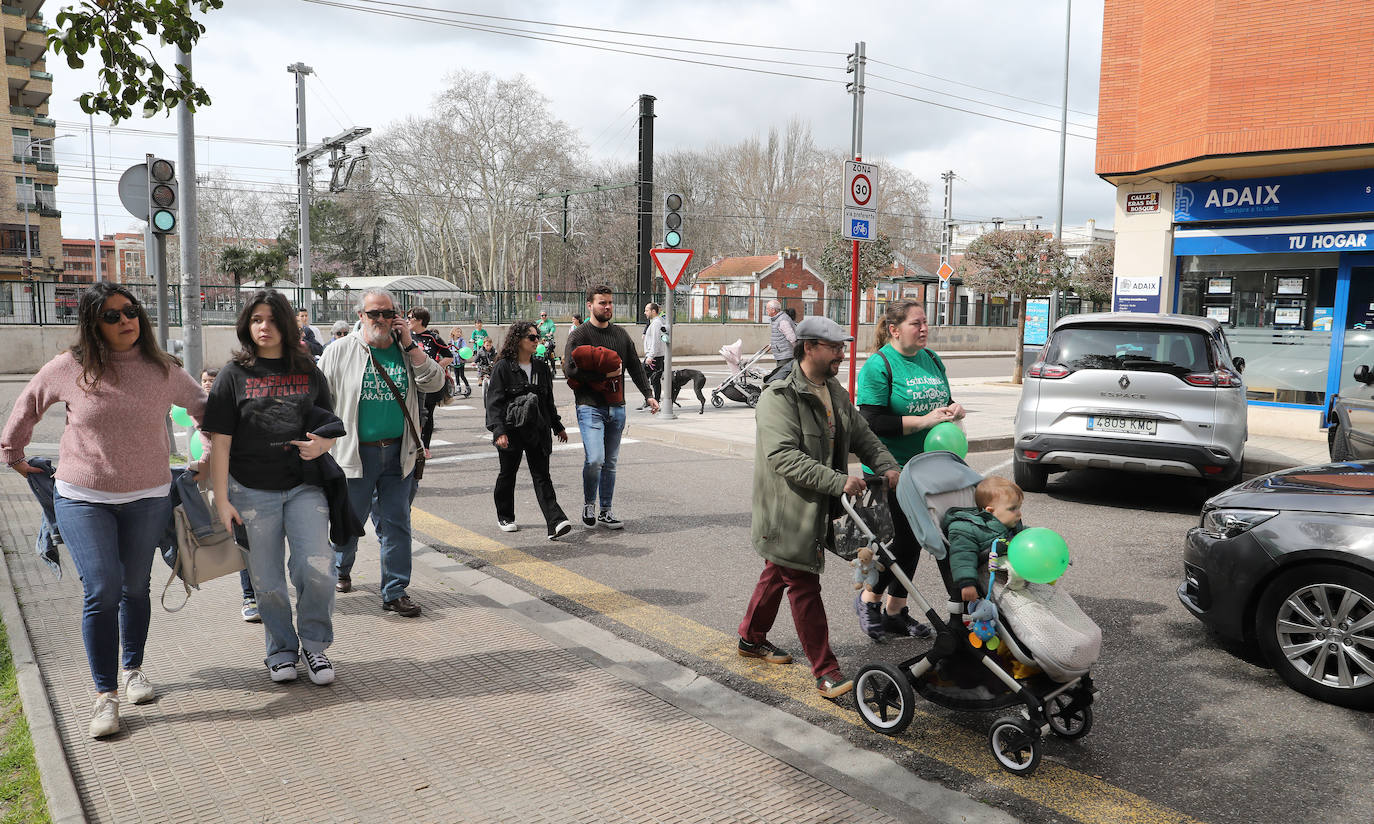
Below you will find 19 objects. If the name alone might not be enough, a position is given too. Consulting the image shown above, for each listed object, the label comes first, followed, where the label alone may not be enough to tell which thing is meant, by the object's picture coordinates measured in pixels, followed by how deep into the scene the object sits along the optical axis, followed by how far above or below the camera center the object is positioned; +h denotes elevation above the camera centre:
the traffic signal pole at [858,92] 22.61 +5.53
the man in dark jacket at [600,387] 6.96 -0.56
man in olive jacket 3.93 -0.66
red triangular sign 13.35 +0.76
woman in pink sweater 3.61 -0.60
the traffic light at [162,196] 8.38 +0.99
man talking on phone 4.91 -0.56
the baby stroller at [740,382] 16.03 -1.13
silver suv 7.59 -0.64
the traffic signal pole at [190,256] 8.65 +0.48
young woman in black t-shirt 3.98 -0.71
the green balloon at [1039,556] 3.32 -0.84
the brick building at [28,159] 52.75 +8.61
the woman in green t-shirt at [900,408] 4.77 -0.46
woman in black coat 6.64 -0.71
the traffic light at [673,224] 13.85 +1.37
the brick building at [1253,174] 11.21 +2.04
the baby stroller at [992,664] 3.36 -1.29
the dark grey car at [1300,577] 3.99 -1.13
